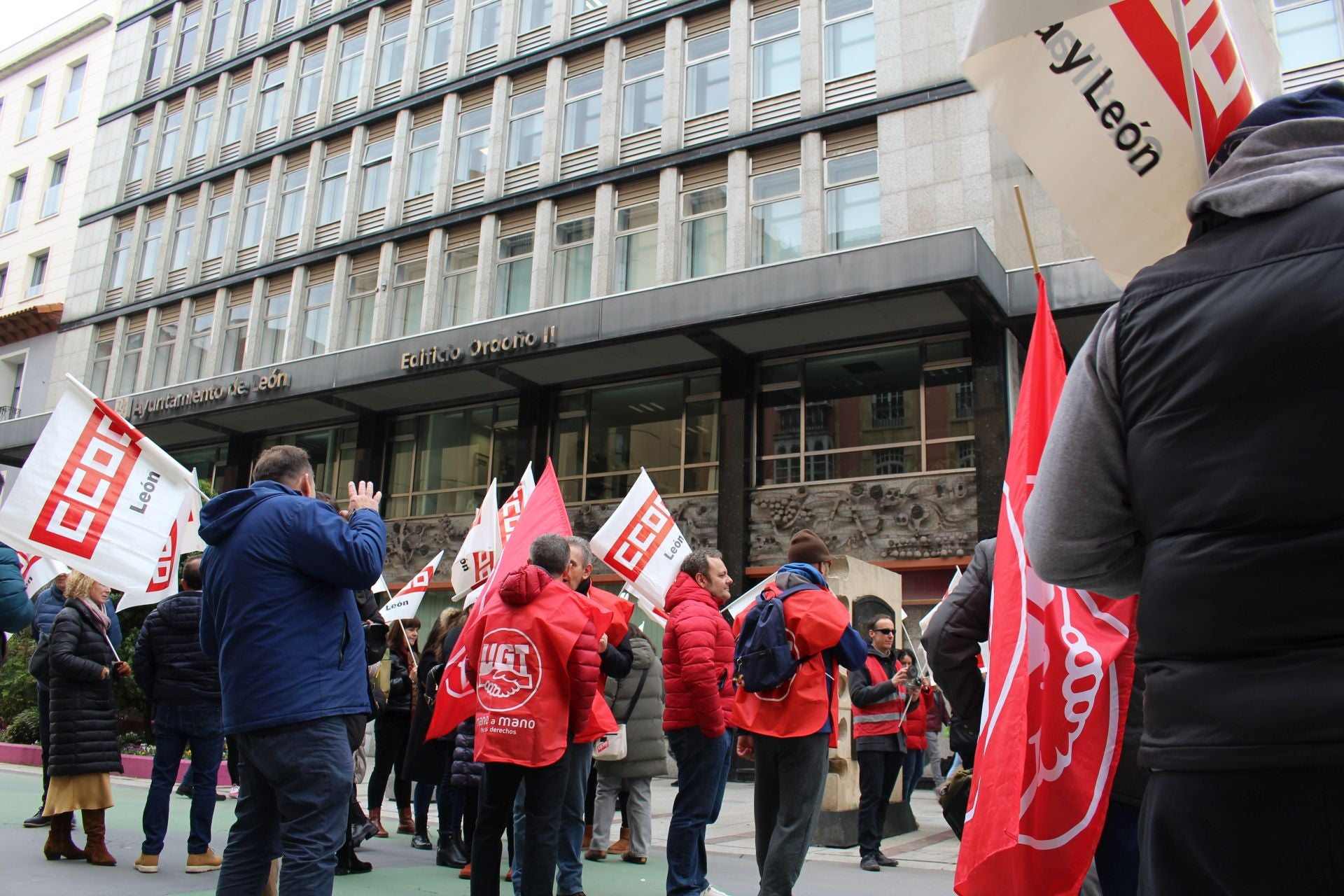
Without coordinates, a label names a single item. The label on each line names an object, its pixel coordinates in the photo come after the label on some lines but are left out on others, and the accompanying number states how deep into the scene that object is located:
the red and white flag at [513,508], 9.94
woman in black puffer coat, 6.69
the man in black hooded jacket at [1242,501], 1.50
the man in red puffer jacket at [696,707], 5.74
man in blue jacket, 3.93
